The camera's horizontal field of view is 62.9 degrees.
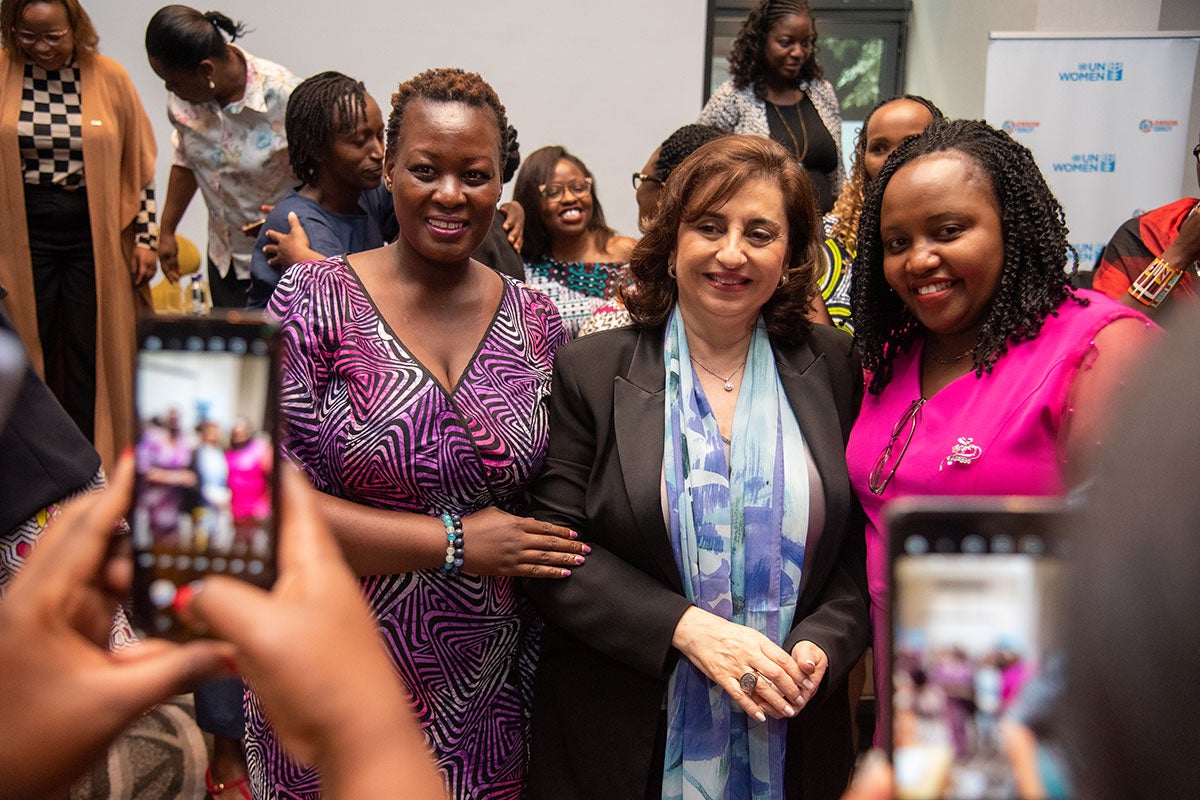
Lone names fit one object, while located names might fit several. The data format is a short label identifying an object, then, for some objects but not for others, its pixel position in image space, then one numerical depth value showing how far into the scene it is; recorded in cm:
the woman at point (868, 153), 308
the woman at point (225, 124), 371
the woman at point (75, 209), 363
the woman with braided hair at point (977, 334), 154
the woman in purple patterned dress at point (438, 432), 176
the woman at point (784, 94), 408
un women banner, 492
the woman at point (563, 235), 342
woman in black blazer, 177
